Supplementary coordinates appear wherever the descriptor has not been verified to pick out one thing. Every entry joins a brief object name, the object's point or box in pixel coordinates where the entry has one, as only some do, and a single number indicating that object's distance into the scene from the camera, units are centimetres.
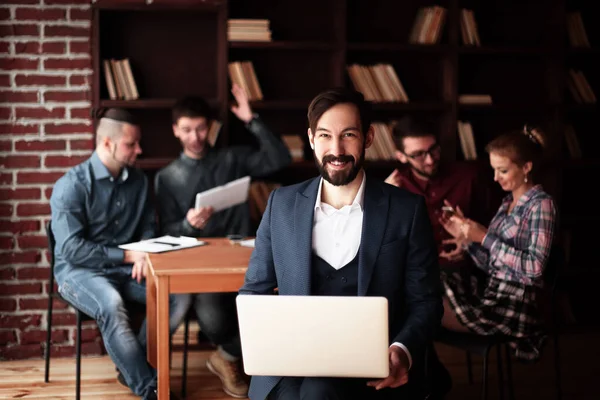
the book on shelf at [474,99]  450
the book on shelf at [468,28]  447
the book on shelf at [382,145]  447
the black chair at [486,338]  279
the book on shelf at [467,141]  454
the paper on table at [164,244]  311
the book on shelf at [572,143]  468
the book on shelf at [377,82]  441
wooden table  278
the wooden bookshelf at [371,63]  429
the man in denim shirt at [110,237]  321
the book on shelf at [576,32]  464
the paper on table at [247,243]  325
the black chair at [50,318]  330
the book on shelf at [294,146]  437
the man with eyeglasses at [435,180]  354
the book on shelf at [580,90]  468
